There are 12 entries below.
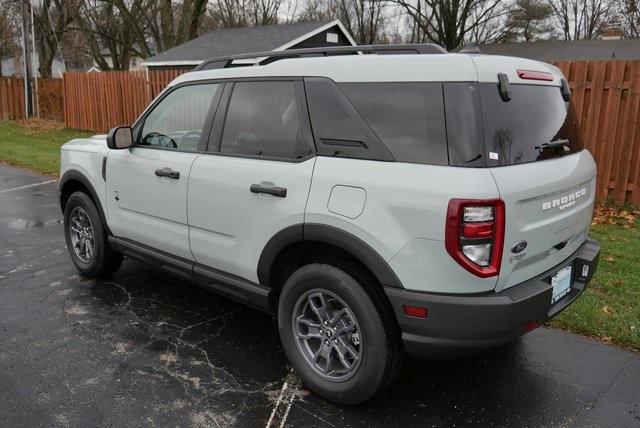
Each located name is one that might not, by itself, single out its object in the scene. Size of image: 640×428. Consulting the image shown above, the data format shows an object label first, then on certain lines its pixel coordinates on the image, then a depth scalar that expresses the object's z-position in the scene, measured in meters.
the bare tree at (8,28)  30.36
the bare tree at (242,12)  45.03
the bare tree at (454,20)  39.03
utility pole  21.80
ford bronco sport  2.56
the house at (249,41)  19.06
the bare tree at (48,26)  32.62
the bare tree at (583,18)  46.31
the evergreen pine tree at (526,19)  40.66
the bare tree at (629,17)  37.65
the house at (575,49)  27.48
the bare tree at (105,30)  35.44
